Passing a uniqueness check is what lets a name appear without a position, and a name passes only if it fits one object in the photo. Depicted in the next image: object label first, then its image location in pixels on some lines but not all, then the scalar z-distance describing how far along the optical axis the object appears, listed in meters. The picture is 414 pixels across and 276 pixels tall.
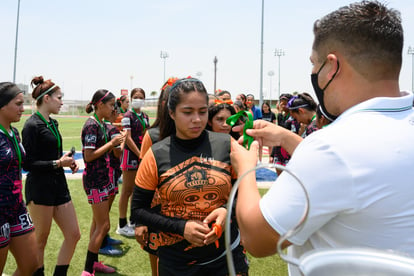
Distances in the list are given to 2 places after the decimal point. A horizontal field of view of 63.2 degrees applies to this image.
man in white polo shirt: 1.00
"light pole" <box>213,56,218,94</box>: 50.62
